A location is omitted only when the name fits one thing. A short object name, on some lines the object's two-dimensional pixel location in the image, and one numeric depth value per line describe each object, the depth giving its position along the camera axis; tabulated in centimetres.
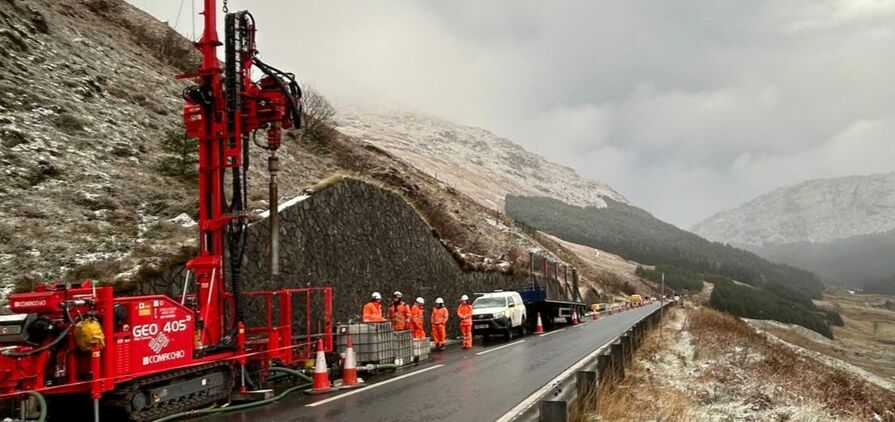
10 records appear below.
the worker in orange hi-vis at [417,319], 1916
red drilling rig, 848
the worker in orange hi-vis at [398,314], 1822
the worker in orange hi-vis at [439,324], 2103
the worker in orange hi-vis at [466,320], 2153
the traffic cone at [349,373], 1291
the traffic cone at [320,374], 1229
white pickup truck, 2477
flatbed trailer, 3095
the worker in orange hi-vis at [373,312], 1638
